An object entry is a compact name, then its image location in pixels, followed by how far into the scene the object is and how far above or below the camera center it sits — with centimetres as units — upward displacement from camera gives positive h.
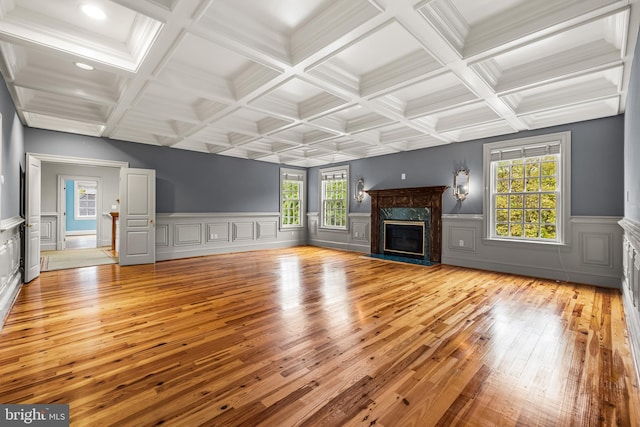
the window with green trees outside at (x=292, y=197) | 865 +47
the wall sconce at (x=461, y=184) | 576 +59
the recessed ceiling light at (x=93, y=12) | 237 +162
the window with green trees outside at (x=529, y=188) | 477 +45
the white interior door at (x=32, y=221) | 445 -14
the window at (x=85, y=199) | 1105 +49
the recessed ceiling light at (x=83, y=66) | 312 +157
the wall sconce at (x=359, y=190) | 763 +59
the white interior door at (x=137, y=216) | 578 -7
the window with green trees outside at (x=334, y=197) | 813 +47
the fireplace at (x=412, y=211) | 616 +6
